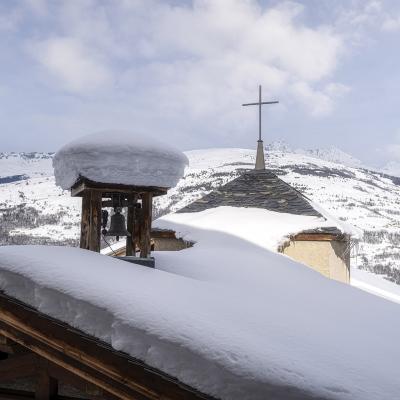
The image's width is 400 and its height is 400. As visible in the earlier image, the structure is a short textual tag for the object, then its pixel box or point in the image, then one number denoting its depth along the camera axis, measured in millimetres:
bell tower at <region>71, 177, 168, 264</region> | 4574
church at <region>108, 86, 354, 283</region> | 11422
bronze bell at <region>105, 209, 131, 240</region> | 4953
